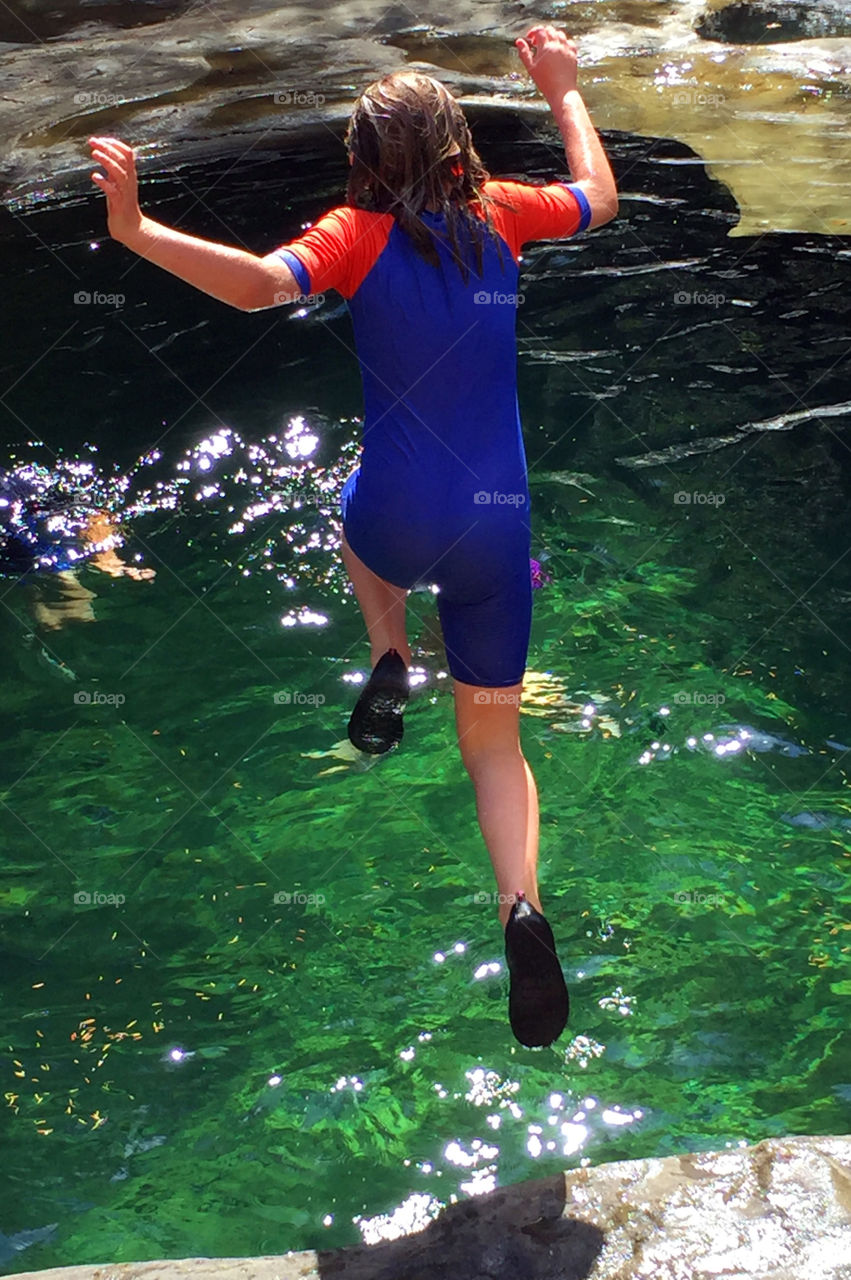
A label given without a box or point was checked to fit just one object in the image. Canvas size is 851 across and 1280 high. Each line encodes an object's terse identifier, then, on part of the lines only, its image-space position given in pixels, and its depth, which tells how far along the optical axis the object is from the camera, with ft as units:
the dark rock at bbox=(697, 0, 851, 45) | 36.17
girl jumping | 8.59
